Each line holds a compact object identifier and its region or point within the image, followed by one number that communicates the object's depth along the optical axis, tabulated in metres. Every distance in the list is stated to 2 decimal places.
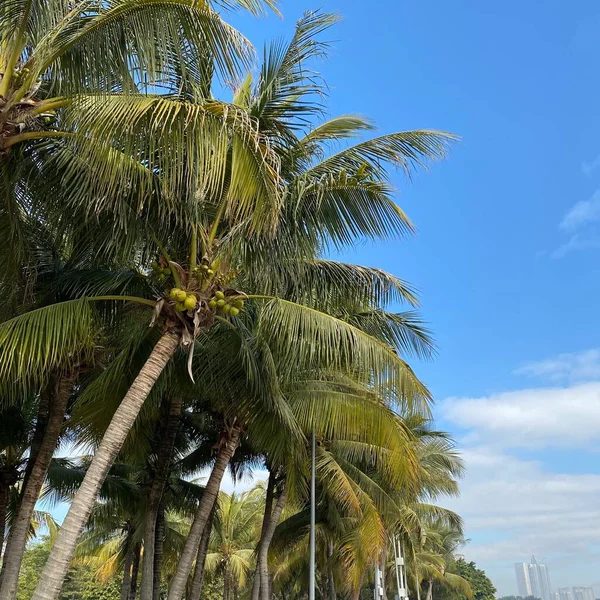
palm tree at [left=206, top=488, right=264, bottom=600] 29.84
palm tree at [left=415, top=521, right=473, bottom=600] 41.31
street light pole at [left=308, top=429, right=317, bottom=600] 14.31
